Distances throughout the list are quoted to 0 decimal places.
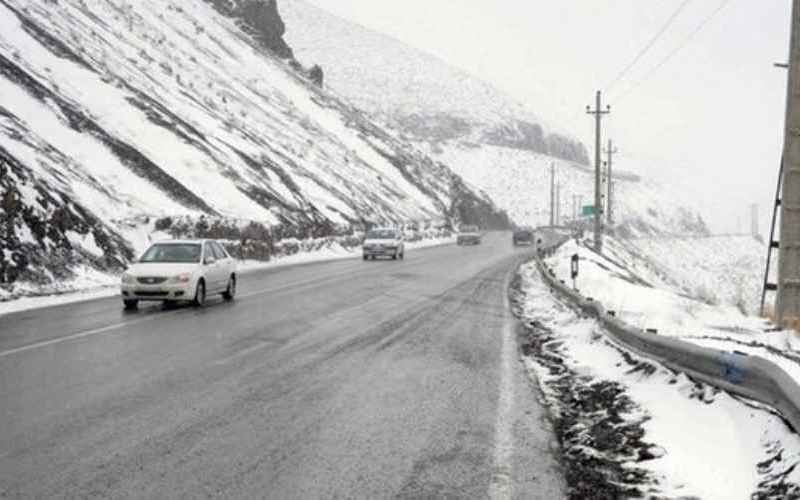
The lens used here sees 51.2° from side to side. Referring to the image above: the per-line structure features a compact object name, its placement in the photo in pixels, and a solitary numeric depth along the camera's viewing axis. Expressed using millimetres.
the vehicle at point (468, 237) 60938
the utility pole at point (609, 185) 67806
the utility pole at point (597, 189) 46312
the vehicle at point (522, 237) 61375
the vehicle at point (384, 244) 39719
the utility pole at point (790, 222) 13273
